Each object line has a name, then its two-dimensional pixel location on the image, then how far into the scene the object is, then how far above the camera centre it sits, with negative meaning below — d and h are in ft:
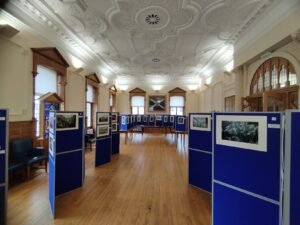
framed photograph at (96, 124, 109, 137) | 19.04 -2.15
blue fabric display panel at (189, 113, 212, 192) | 12.97 -2.94
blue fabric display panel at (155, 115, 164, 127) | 46.78 -2.19
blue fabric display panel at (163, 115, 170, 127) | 45.60 -2.13
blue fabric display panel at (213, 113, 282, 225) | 5.82 -2.10
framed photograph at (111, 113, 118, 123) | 22.22 -0.81
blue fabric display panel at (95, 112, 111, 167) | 18.99 -3.12
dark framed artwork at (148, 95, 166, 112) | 52.75 +2.37
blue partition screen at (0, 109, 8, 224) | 8.01 -2.39
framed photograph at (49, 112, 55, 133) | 11.64 -0.73
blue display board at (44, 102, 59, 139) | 19.09 +0.15
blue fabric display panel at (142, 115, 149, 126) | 47.10 -2.10
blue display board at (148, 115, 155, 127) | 47.08 -2.22
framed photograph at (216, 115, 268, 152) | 6.13 -0.72
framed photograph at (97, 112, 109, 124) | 19.10 -0.77
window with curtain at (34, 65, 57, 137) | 18.12 +2.84
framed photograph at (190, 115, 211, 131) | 13.05 -0.77
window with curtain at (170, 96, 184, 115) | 52.31 +2.13
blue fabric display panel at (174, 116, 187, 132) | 33.63 -2.08
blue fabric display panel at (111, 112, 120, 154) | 22.81 -3.08
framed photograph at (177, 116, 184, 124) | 33.60 -1.51
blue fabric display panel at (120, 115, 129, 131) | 32.30 -2.15
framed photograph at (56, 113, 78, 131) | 11.71 -0.74
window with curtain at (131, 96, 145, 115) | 53.52 +2.02
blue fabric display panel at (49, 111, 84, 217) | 11.44 -2.78
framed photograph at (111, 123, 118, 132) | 22.86 -2.10
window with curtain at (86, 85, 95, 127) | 31.27 +1.51
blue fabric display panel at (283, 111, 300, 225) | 5.16 -1.67
